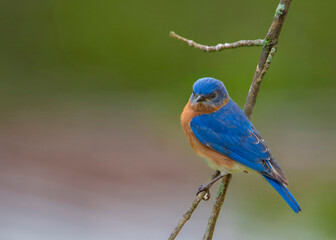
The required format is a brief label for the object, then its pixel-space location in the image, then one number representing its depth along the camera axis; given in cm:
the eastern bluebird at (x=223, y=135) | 706
